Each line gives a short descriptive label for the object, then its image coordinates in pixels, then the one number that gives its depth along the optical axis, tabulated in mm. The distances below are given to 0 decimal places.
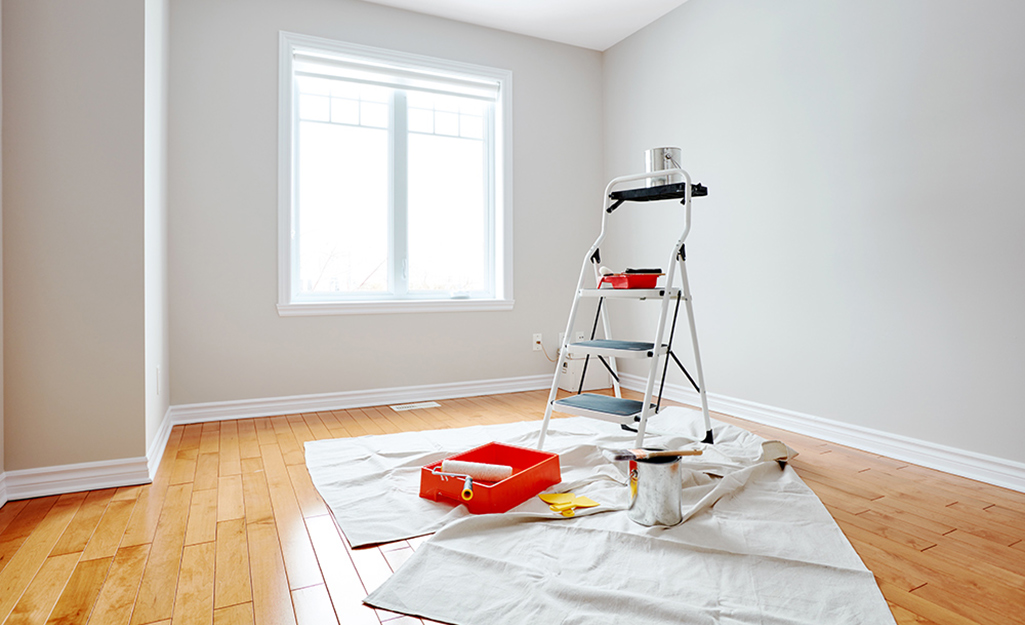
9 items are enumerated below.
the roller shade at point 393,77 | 3449
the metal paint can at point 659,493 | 1678
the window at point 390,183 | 3447
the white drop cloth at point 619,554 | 1275
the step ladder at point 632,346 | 2195
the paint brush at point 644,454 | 1658
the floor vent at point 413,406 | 3461
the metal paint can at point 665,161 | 2514
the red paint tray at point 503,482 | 1803
